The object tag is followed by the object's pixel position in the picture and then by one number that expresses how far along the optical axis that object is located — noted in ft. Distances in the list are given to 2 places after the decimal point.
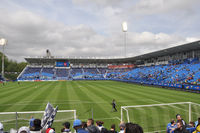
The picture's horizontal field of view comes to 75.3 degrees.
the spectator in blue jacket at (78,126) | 11.09
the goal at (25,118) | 26.15
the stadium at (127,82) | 42.42
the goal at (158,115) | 33.51
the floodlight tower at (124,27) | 170.50
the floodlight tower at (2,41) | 189.88
